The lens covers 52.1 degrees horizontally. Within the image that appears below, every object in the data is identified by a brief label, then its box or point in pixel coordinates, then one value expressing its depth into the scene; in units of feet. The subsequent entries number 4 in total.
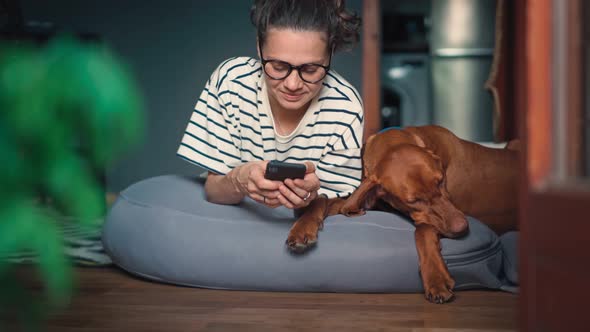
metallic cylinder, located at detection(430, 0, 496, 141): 14.98
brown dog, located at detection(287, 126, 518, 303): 5.59
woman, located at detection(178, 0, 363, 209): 5.49
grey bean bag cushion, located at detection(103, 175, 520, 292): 5.59
